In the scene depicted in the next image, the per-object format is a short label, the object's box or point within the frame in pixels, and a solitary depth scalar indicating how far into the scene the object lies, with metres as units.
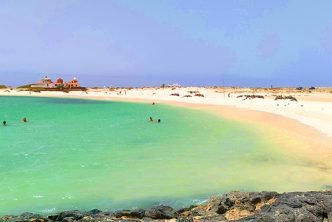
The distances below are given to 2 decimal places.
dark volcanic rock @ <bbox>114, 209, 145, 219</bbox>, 8.52
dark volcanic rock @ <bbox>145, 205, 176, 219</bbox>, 8.36
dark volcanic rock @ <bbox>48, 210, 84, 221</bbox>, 8.08
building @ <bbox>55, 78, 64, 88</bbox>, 100.38
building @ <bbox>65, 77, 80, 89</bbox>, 102.09
